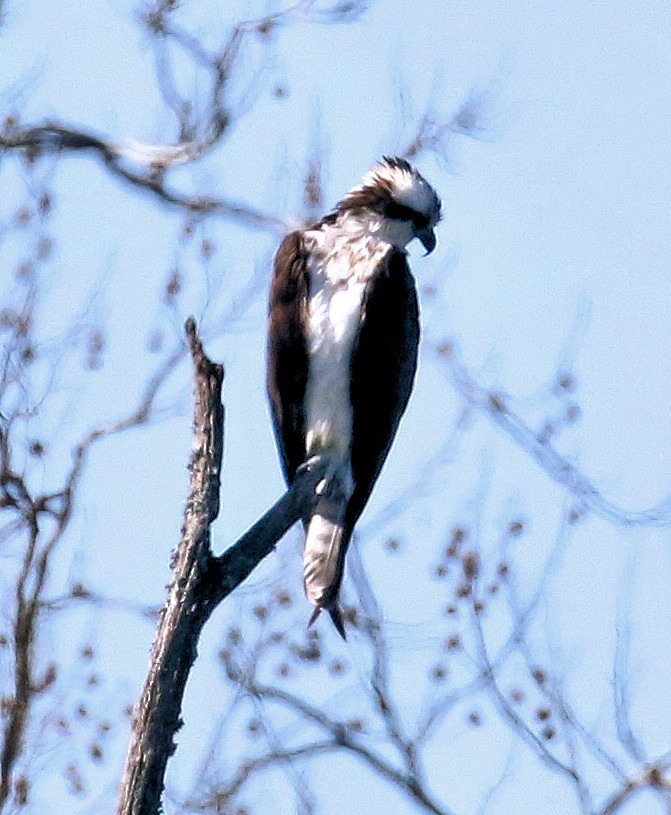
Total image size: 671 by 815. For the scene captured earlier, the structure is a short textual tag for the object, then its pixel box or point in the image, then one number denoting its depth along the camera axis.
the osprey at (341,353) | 11.98
